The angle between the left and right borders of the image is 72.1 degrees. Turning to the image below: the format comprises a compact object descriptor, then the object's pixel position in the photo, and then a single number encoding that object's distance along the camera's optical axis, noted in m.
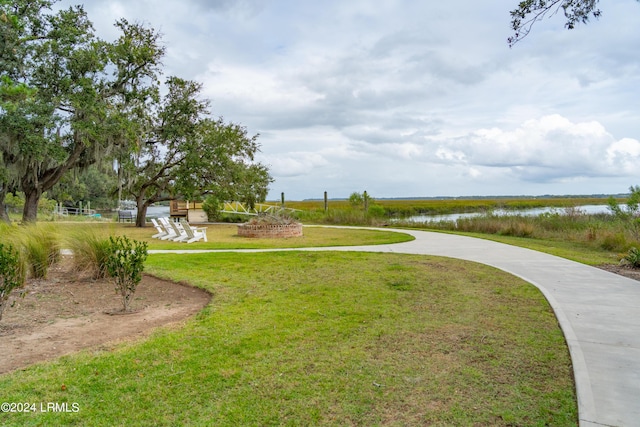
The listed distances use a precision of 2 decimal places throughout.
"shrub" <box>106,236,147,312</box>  5.55
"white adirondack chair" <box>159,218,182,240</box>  14.82
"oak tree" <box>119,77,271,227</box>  20.33
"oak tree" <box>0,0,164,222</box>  14.51
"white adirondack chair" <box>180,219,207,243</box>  14.34
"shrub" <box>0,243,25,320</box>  4.91
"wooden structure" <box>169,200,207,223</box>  27.92
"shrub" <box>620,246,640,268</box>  8.58
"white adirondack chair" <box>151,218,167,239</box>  15.86
